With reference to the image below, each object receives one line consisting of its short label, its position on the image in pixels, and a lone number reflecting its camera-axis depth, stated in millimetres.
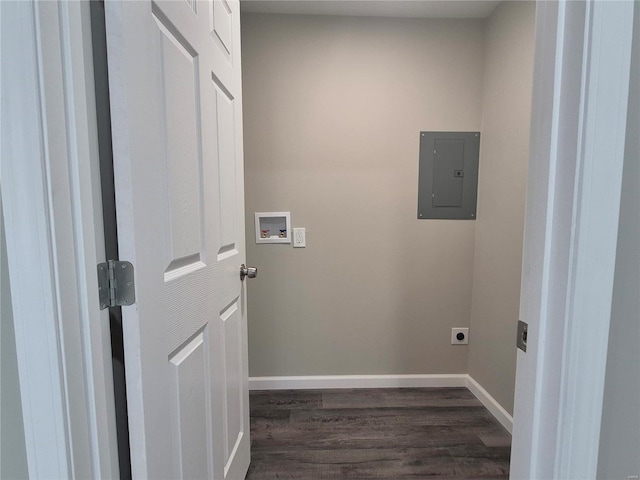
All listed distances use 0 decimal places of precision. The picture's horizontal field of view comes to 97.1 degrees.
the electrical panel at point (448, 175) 1954
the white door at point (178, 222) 588
